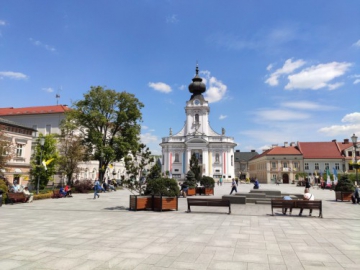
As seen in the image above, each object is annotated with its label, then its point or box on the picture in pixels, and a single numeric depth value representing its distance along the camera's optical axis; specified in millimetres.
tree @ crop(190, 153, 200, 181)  29341
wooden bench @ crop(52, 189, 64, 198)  22795
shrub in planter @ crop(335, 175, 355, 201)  20688
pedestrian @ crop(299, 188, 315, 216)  13711
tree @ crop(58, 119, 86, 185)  31188
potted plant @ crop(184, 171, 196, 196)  24775
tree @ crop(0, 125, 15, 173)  22491
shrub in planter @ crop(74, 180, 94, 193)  29812
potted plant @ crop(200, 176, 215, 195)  25875
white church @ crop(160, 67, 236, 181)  70875
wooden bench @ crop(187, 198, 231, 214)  13375
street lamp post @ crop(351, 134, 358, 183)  23436
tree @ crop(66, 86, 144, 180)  34375
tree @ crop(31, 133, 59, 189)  29909
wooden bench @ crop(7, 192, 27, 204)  17656
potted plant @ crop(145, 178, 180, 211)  14148
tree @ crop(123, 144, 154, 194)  15195
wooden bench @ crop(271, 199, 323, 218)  12375
